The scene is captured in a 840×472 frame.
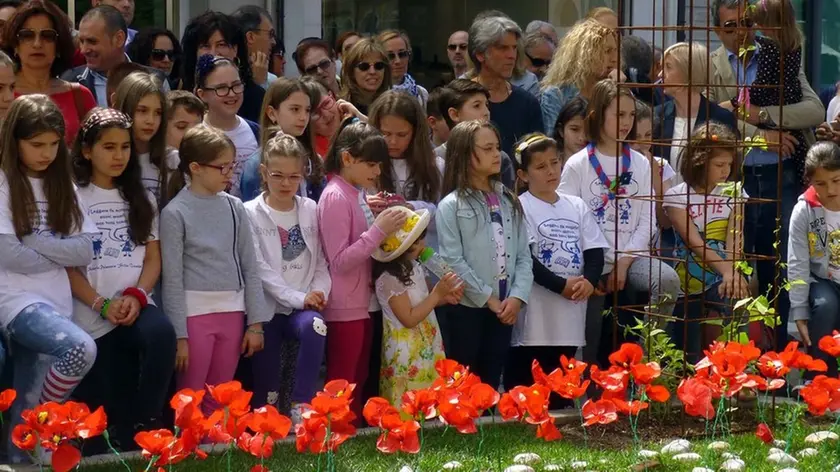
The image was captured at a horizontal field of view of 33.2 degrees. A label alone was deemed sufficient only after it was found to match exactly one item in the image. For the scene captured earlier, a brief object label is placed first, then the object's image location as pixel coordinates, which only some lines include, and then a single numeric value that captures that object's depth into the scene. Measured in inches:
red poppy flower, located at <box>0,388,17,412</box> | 189.3
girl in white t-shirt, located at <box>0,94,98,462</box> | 224.1
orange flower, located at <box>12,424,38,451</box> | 180.2
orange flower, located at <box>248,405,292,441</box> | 182.7
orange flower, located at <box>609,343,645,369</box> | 221.6
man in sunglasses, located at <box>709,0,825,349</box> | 340.8
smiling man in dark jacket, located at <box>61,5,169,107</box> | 292.5
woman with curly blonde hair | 334.6
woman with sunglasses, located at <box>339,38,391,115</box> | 317.4
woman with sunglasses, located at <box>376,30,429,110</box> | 351.9
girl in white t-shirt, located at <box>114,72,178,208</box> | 256.8
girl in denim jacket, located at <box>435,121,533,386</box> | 276.7
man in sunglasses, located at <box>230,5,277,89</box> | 330.3
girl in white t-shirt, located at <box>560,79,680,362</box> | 296.2
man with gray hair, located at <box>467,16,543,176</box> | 327.0
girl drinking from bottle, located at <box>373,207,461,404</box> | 267.9
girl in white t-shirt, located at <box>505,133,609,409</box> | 287.6
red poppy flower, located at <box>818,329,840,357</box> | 224.8
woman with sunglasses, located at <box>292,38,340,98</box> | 339.0
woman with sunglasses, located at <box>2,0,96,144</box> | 267.3
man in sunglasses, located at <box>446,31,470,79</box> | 406.0
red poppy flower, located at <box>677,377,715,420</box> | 211.2
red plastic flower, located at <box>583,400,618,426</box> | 209.0
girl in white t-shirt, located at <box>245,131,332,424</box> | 257.1
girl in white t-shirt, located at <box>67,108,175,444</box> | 238.5
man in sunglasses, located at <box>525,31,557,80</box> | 393.1
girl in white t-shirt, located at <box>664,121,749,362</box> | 298.0
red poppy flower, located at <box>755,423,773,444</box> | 223.1
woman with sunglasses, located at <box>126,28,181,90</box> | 320.8
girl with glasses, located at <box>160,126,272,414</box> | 247.8
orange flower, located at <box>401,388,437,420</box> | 194.4
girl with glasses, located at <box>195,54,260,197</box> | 283.6
